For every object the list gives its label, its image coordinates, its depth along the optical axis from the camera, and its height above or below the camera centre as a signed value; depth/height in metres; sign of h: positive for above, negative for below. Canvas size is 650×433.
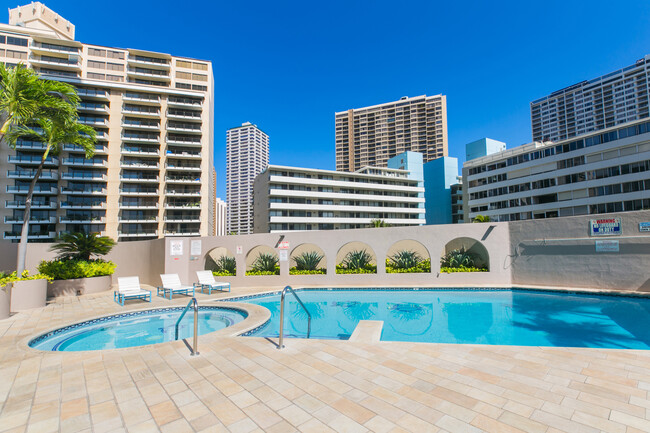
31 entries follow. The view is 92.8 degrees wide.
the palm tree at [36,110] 10.28 +4.91
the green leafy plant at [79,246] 15.70 -0.40
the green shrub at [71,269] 14.02 -1.44
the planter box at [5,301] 9.10 -1.84
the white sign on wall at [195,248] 16.91 -0.64
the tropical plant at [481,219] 36.74 +1.53
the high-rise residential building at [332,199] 52.09 +6.44
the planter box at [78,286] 13.62 -2.22
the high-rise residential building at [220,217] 137.88 +8.57
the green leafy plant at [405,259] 17.47 -1.53
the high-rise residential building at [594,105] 89.12 +41.59
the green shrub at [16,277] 10.13 -1.32
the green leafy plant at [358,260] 17.86 -1.52
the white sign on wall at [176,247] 16.22 -0.56
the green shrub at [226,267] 17.58 -1.81
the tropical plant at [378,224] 46.63 +1.52
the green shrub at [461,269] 16.52 -2.01
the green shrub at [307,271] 17.47 -2.10
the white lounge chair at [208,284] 14.89 -2.32
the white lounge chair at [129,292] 12.10 -2.16
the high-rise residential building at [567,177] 38.00 +7.65
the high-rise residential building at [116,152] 37.75 +11.20
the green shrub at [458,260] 16.97 -1.54
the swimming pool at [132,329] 8.19 -2.83
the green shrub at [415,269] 17.00 -2.02
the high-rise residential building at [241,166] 159.62 +37.56
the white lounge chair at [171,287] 13.30 -2.20
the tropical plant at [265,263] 17.80 -1.62
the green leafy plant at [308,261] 18.06 -1.55
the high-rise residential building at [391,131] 98.69 +33.84
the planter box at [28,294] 10.43 -1.90
